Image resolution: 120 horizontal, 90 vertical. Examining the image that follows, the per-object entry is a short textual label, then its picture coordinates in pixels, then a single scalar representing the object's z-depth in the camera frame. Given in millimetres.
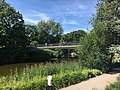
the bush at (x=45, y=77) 5918
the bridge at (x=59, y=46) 25241
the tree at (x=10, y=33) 20188
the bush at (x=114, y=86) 3888
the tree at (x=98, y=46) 9785
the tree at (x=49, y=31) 35753
